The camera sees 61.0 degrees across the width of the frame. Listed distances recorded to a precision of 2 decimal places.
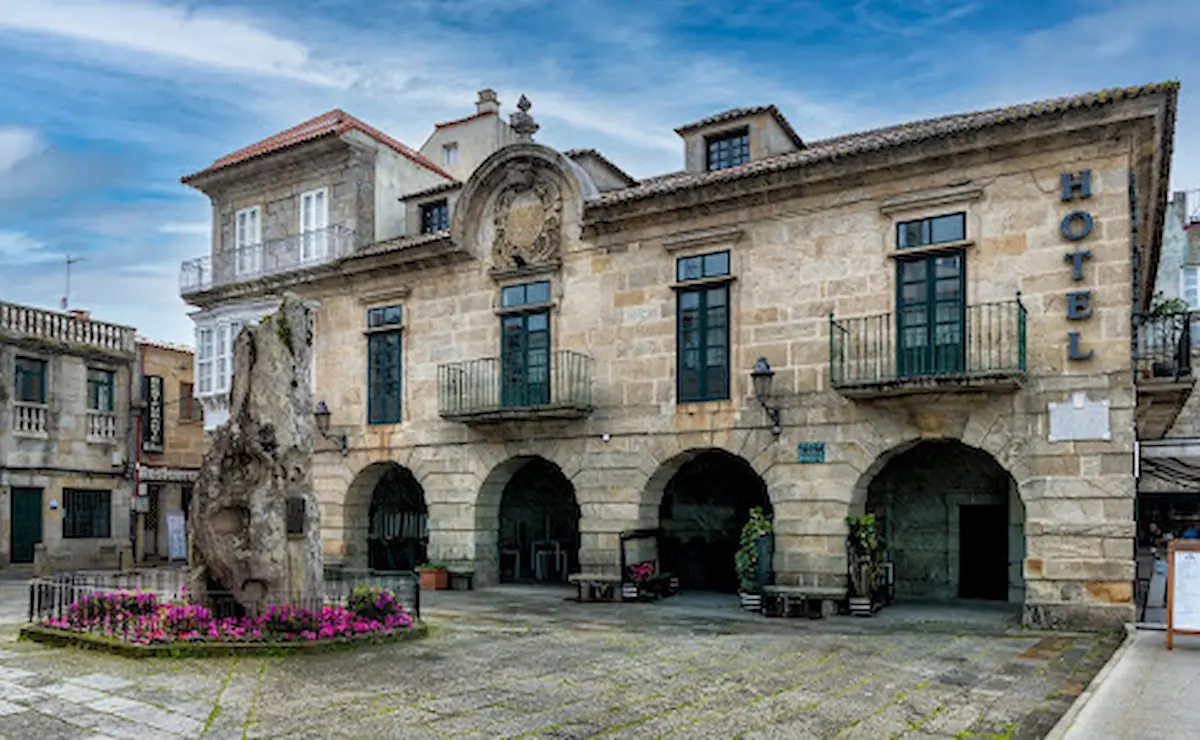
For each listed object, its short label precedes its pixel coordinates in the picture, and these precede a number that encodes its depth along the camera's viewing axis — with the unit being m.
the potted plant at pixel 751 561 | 15.80
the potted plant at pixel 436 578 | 19.52
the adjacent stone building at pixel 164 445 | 29.09
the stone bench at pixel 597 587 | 17.39
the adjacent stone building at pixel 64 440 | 25.23
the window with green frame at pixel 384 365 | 20.83
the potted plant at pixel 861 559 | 15.29
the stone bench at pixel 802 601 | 15.28
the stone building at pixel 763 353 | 13.78
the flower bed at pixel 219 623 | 10.96
